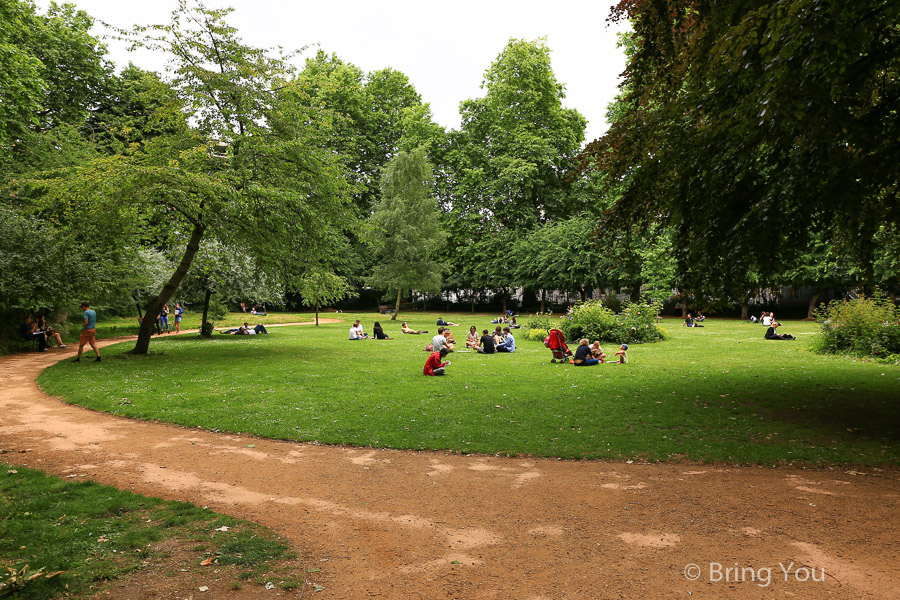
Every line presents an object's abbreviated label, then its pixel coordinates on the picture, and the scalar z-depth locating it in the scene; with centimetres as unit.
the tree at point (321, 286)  2009
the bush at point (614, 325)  2258
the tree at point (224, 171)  1472
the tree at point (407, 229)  3738
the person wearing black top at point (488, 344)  1906
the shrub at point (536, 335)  2454
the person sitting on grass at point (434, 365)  1401
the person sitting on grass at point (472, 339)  2079
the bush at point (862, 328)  1645
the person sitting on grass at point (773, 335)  2277
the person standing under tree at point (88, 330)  1617
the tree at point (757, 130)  609
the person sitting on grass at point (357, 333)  2442
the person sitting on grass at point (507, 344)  1980
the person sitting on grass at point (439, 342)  1744
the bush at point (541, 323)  2627
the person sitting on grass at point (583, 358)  1584
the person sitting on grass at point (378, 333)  2489
